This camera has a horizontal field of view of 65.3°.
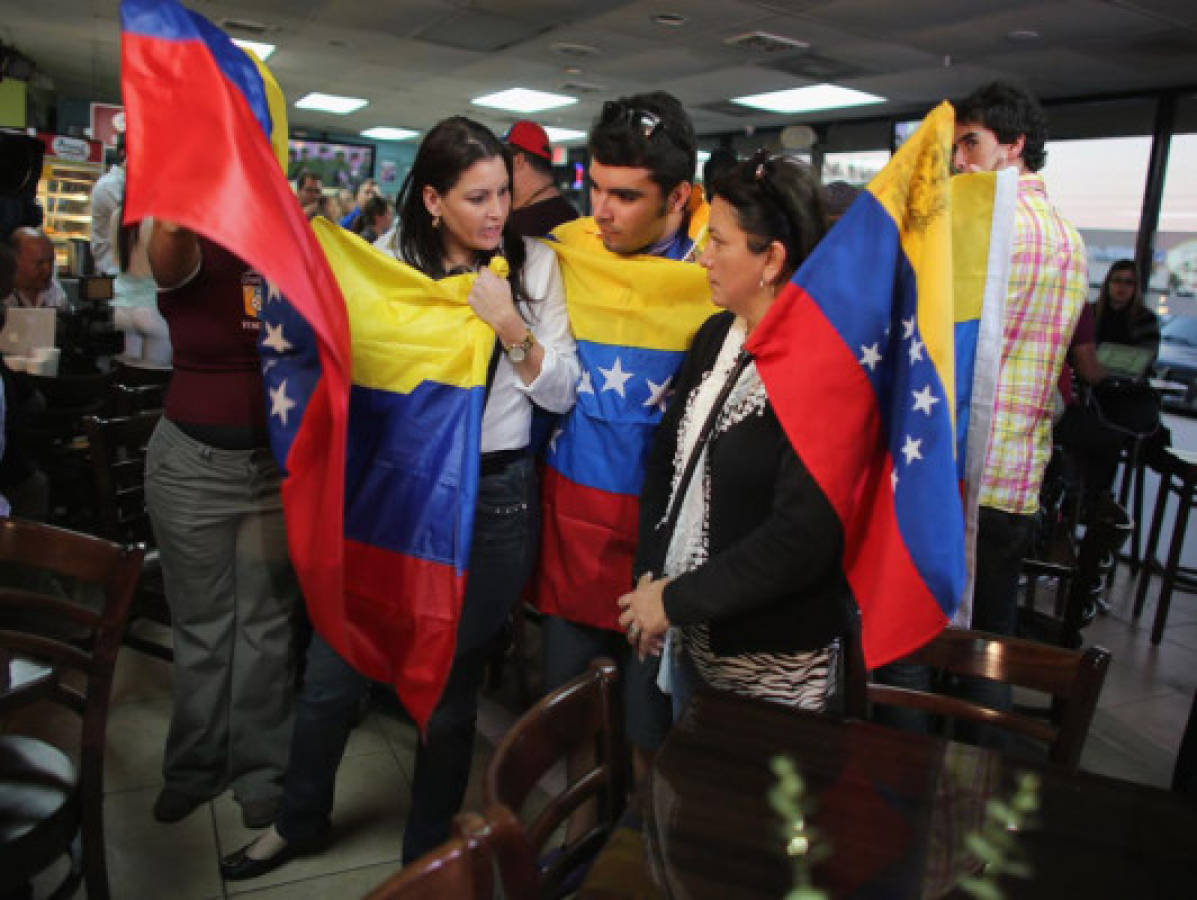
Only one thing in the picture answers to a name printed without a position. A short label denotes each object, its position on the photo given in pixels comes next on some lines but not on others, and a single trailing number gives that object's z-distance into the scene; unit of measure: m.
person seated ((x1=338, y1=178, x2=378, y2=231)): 6.72
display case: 8.39
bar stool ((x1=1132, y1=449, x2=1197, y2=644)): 4.04
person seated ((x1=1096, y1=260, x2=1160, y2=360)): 5.52
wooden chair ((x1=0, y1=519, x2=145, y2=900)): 1.52
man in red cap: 2.35
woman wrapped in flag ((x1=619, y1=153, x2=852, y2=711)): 1.47
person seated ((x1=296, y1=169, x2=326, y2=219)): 6.26
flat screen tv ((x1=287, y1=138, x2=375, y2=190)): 14.09
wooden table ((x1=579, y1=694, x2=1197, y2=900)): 1.07
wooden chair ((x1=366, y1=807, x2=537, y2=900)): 0.90
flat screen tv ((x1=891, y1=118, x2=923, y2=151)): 8.88
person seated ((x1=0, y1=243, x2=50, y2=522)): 3.07
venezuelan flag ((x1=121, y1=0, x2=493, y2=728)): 1.35
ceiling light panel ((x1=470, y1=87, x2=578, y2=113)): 9.84
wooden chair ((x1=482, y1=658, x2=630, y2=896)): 1.17
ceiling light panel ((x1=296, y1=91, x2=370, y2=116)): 11.54
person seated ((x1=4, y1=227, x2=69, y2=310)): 4.27
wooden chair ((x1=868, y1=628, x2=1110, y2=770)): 1.54
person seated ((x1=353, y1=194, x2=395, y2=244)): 6.24
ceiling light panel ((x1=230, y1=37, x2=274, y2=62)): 8.16
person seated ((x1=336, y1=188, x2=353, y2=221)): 7.85
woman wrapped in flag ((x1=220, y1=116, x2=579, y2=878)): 1.75
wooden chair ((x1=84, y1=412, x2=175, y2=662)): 2.52
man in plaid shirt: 2.26
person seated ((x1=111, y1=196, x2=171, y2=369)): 4.27
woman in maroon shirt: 1.95
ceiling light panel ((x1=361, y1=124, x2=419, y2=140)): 14.73
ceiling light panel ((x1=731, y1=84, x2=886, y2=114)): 8.19
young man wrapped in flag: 1.86
